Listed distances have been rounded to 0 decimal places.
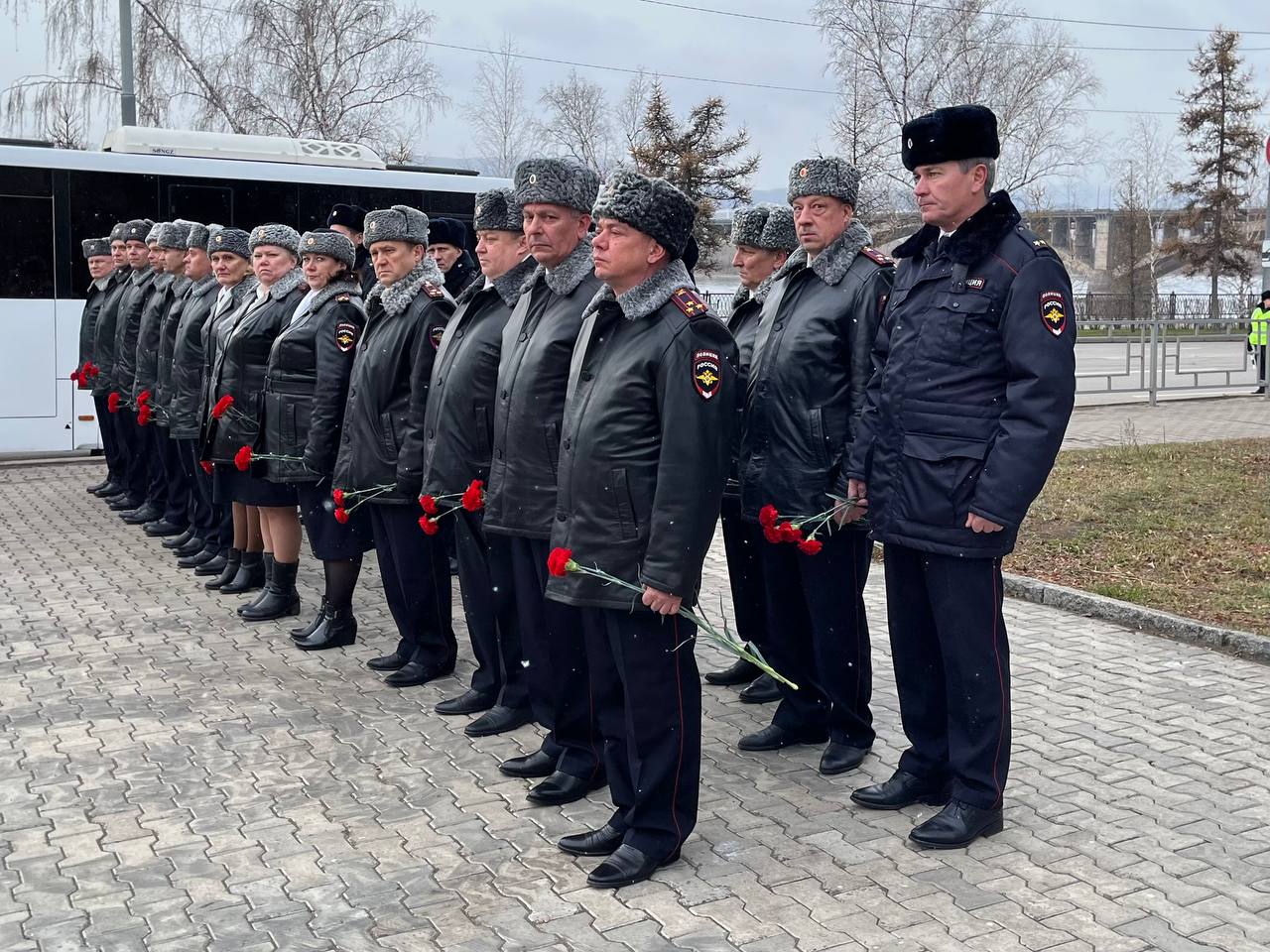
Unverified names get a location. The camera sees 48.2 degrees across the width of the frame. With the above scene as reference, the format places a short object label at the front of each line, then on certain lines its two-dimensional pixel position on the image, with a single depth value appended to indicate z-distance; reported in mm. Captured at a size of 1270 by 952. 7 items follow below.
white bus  14102
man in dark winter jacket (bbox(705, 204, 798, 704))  5928
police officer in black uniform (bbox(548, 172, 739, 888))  4109
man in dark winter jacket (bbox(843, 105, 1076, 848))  4191
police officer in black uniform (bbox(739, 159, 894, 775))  5082
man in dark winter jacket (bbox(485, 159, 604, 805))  4883
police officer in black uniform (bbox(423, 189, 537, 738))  5621
